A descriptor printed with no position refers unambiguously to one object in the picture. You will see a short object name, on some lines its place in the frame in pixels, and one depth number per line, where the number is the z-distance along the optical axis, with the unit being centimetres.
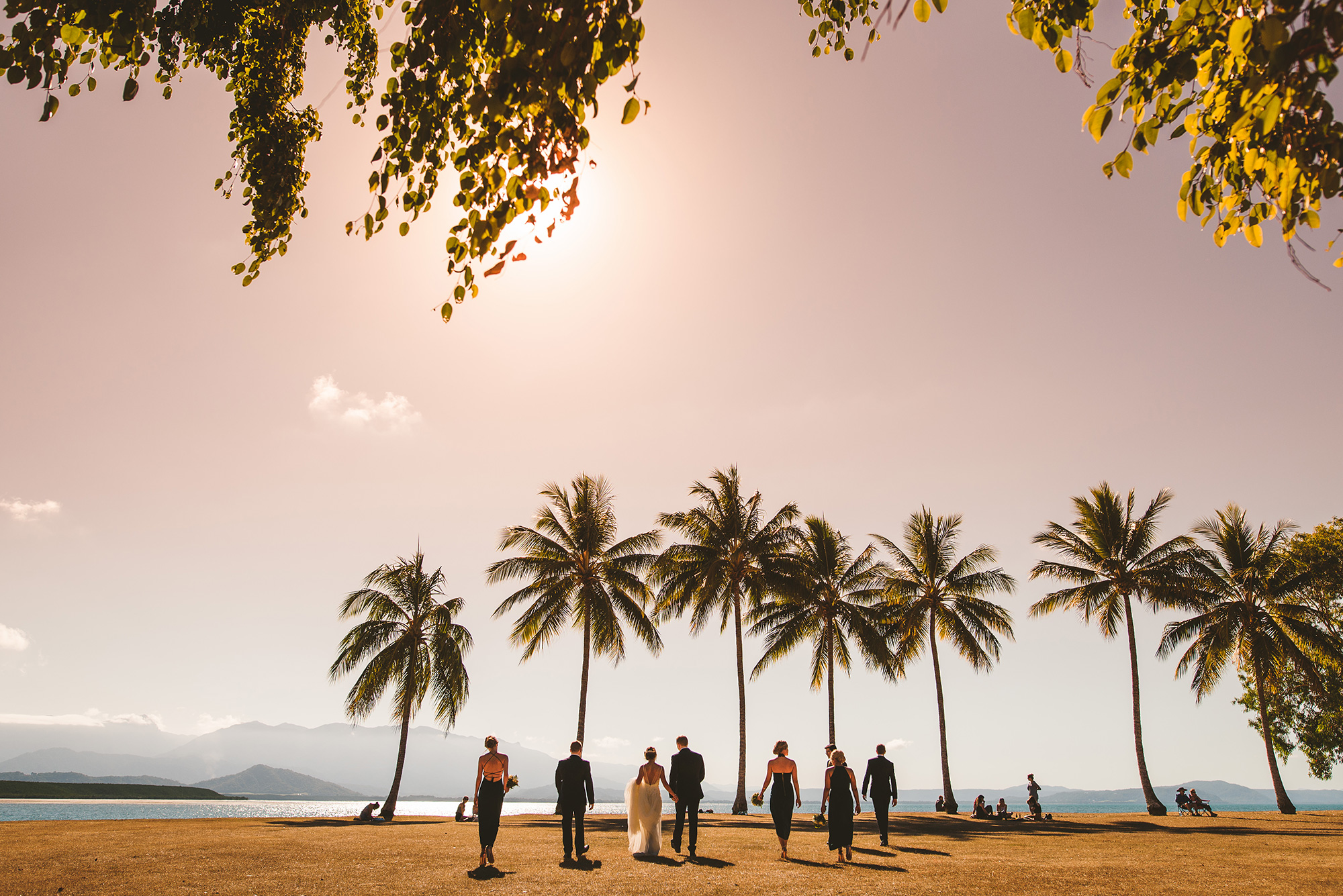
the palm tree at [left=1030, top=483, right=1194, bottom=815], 2838
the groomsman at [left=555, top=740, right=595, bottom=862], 1069
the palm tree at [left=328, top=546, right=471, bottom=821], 2822
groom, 1145
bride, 1159
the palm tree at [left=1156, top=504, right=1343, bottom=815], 2859
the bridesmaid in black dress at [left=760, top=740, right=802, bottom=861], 1138
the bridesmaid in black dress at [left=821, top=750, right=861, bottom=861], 1102
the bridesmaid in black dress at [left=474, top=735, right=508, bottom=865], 981
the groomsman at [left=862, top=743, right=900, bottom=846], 1263
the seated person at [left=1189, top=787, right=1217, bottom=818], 2690
